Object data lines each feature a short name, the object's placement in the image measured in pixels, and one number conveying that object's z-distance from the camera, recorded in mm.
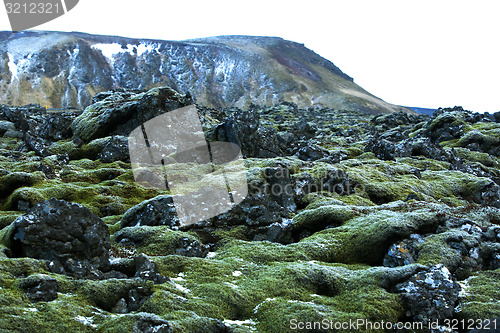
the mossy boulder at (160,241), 19734
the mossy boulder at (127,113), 48969
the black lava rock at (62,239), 15219
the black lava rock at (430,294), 14320
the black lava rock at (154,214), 23156
